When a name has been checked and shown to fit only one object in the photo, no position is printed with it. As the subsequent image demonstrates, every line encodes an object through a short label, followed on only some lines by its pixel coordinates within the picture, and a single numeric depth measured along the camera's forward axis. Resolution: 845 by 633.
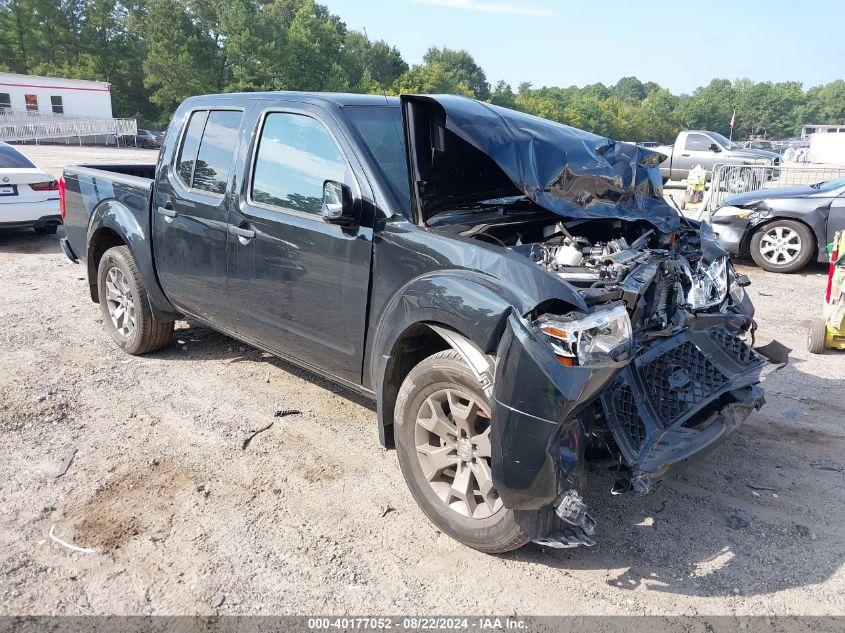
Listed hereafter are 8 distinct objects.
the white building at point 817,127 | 50.49
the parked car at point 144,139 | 43.62
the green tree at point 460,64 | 99.69
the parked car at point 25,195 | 9.97
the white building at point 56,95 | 41.28
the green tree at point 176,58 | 51.81
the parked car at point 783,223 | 8.92
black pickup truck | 2.75
